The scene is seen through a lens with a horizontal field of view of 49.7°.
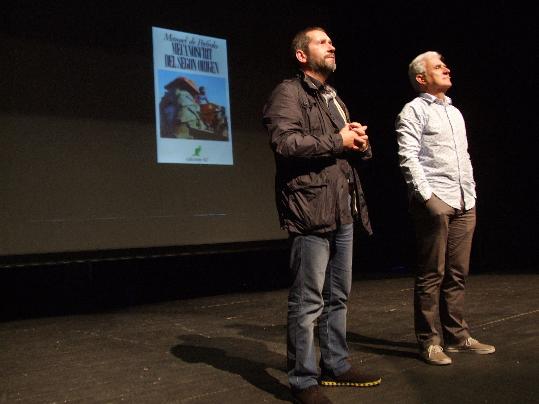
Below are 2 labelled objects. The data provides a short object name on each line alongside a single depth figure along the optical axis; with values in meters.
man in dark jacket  2.05
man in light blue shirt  2.59
